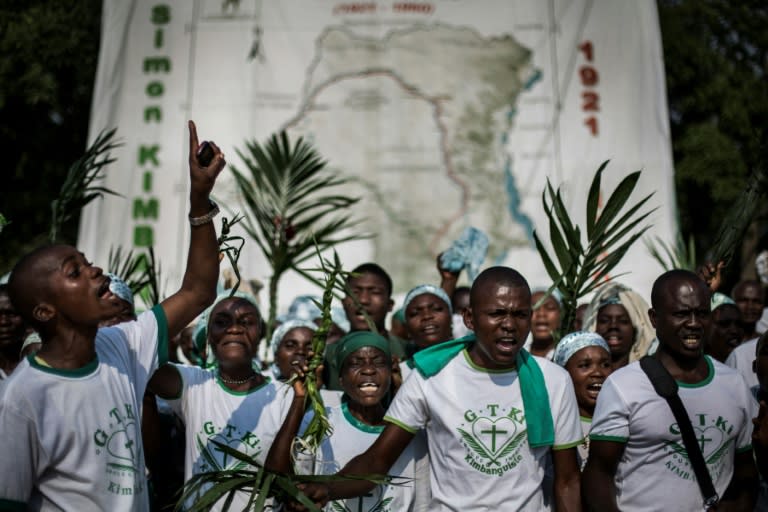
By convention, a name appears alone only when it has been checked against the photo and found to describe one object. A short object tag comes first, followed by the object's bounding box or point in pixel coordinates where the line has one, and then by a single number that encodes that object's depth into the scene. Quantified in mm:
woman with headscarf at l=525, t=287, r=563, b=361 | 5918
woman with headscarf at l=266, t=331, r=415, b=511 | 3545
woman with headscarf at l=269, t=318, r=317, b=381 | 4766
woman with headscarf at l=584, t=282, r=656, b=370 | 5078
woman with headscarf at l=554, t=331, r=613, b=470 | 4055
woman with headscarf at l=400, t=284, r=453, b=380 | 5137
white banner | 10828
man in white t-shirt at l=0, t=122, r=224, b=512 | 2443
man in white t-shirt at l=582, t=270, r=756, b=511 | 3160
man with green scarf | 3105
